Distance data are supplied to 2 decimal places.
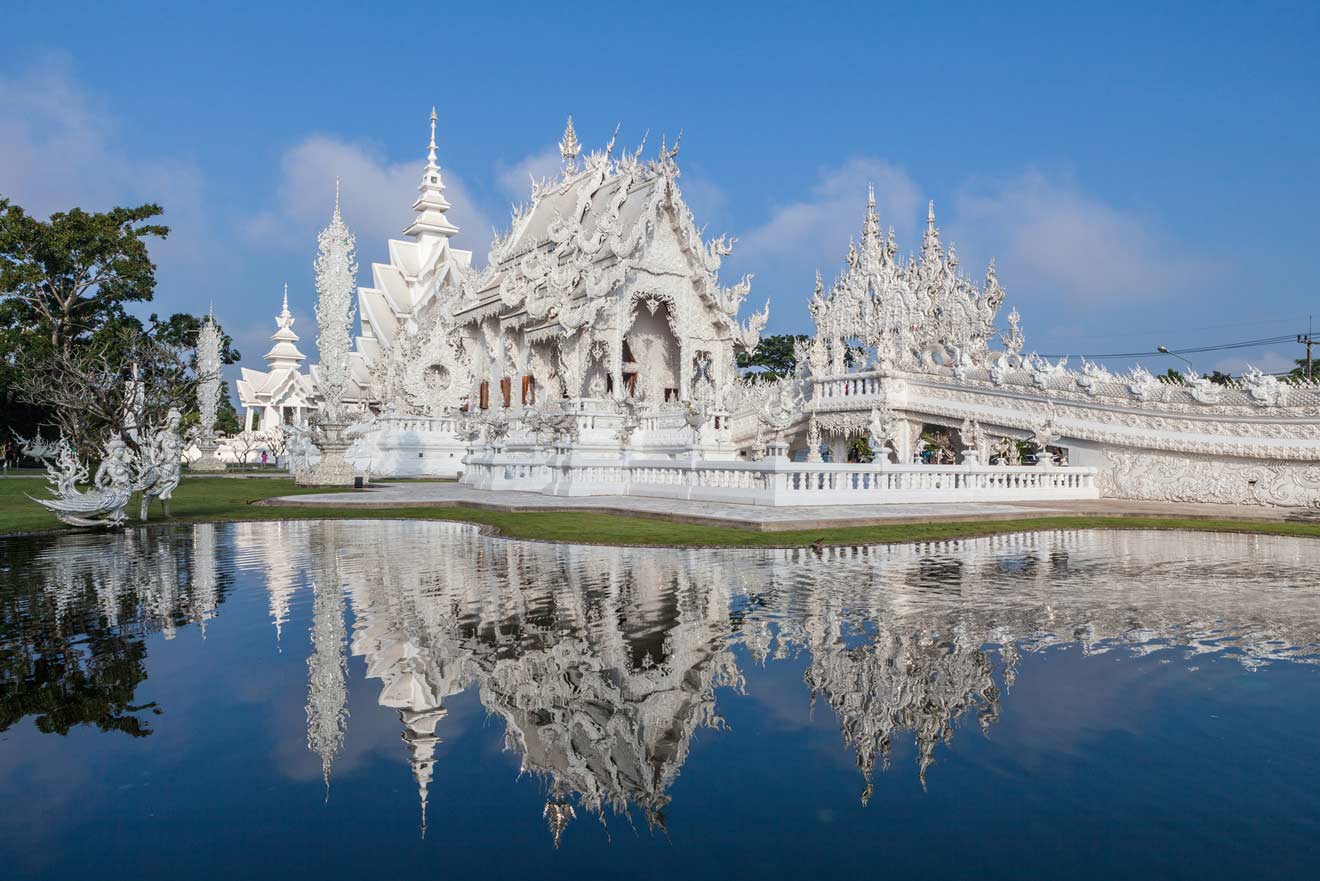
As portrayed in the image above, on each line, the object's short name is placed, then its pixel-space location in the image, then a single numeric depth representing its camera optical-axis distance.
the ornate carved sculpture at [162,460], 15.76
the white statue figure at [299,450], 31.60
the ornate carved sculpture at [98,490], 13.88
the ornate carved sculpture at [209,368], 51.47
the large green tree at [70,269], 37.16
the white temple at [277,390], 68.69
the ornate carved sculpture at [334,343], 26.23
